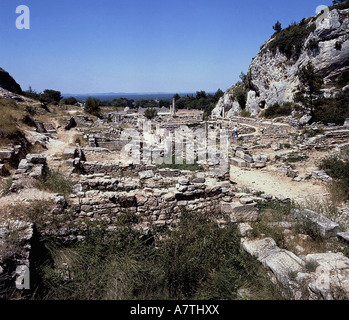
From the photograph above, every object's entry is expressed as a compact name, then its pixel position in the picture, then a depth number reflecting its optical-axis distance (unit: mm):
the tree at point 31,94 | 40438
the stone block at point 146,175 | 8753
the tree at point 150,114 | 41638
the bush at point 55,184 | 6453
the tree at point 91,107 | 38531
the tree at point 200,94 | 95375
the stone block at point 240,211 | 6391
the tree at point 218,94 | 85938
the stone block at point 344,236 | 5484
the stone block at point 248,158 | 14972
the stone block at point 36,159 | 8023
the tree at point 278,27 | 51844
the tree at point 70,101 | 56797
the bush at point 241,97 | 46062
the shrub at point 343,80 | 28634
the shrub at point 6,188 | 5961
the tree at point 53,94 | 58031
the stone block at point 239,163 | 14922
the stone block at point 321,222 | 5730
